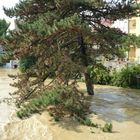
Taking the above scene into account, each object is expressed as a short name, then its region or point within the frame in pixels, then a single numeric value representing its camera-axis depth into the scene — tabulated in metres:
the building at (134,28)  20.76
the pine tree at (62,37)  6.64
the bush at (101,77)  11.14
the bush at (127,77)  10.47
